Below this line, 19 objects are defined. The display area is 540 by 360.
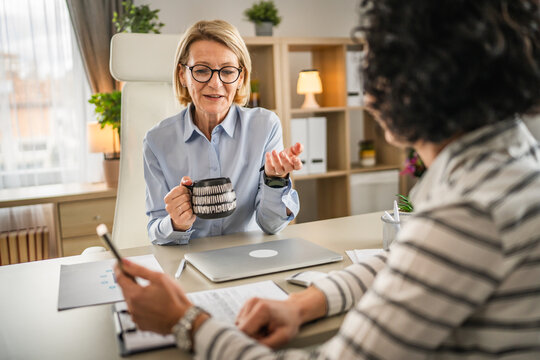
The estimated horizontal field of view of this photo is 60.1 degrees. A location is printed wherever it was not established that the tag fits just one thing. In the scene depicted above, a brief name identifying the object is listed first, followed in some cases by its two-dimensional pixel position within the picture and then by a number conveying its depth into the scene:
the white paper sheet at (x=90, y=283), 0.87
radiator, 2.63
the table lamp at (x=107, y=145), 2.56
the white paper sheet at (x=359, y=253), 1.05
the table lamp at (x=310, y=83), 3.00
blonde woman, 1.47
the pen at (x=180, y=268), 0.98
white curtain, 2.78
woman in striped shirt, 0.49
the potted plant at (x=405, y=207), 1.20
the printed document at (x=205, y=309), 0.69
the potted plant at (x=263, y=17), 2.90
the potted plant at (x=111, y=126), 2.49
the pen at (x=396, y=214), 1.08
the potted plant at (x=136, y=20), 2.62
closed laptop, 0.97
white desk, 0.72
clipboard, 0.68
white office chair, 1.74
